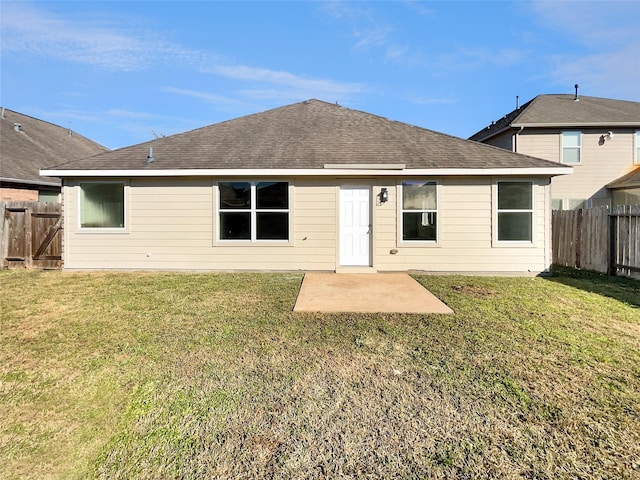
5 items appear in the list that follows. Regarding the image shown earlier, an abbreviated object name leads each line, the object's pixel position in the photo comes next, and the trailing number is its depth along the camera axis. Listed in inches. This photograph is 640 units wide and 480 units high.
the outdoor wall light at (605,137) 588.1
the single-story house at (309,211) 349.1
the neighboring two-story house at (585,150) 587.5
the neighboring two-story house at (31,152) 527.2
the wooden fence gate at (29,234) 385.7
